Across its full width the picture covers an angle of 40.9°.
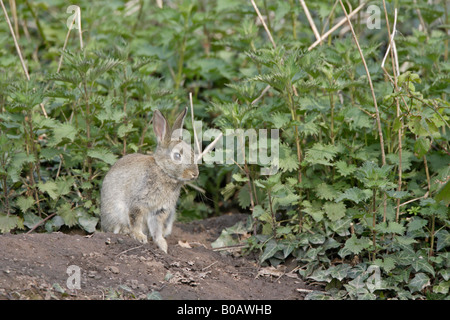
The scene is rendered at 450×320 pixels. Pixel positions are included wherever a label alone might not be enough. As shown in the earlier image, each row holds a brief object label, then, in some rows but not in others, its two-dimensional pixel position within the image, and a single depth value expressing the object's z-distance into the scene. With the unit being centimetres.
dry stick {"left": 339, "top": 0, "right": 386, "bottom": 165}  472
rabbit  526
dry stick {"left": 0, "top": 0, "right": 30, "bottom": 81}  577
